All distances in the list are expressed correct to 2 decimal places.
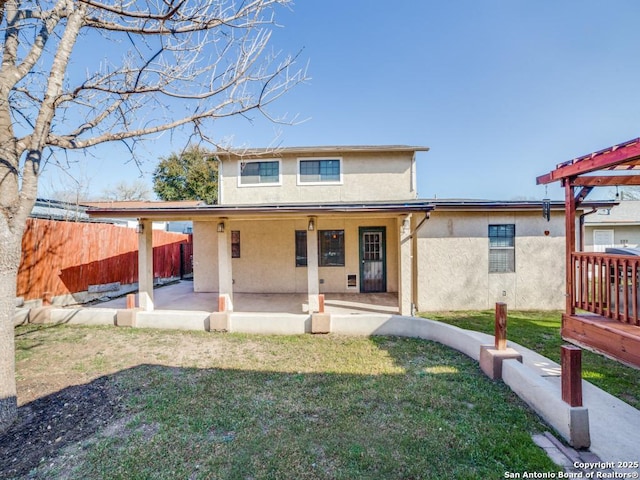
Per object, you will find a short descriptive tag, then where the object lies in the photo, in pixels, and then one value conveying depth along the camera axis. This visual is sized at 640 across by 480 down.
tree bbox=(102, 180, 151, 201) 31.02
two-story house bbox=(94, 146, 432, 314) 10.14
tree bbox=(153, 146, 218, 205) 24.16
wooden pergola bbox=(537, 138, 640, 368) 3.93
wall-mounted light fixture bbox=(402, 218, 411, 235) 7.09
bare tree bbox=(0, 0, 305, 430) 3.36
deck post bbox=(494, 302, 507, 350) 4.29
